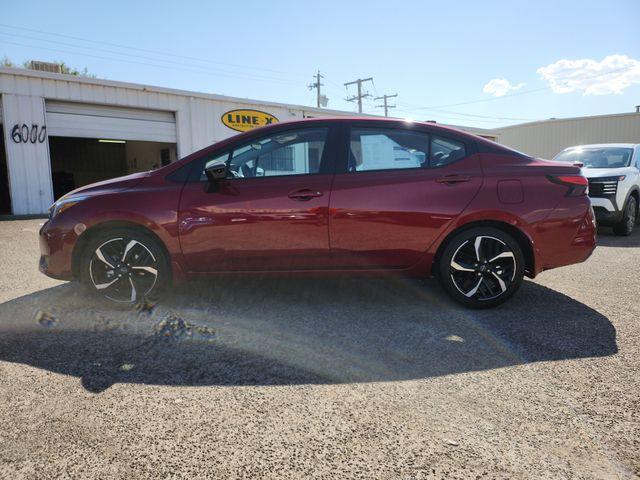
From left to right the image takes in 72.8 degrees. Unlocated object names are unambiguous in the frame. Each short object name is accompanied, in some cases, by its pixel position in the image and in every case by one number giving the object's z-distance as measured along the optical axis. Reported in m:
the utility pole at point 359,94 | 45.06
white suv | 7.62
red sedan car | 3.47
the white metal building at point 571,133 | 26.77
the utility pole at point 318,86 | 44.46
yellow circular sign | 15.48
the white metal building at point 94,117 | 11.59
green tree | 35.84
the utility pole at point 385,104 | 50.84
